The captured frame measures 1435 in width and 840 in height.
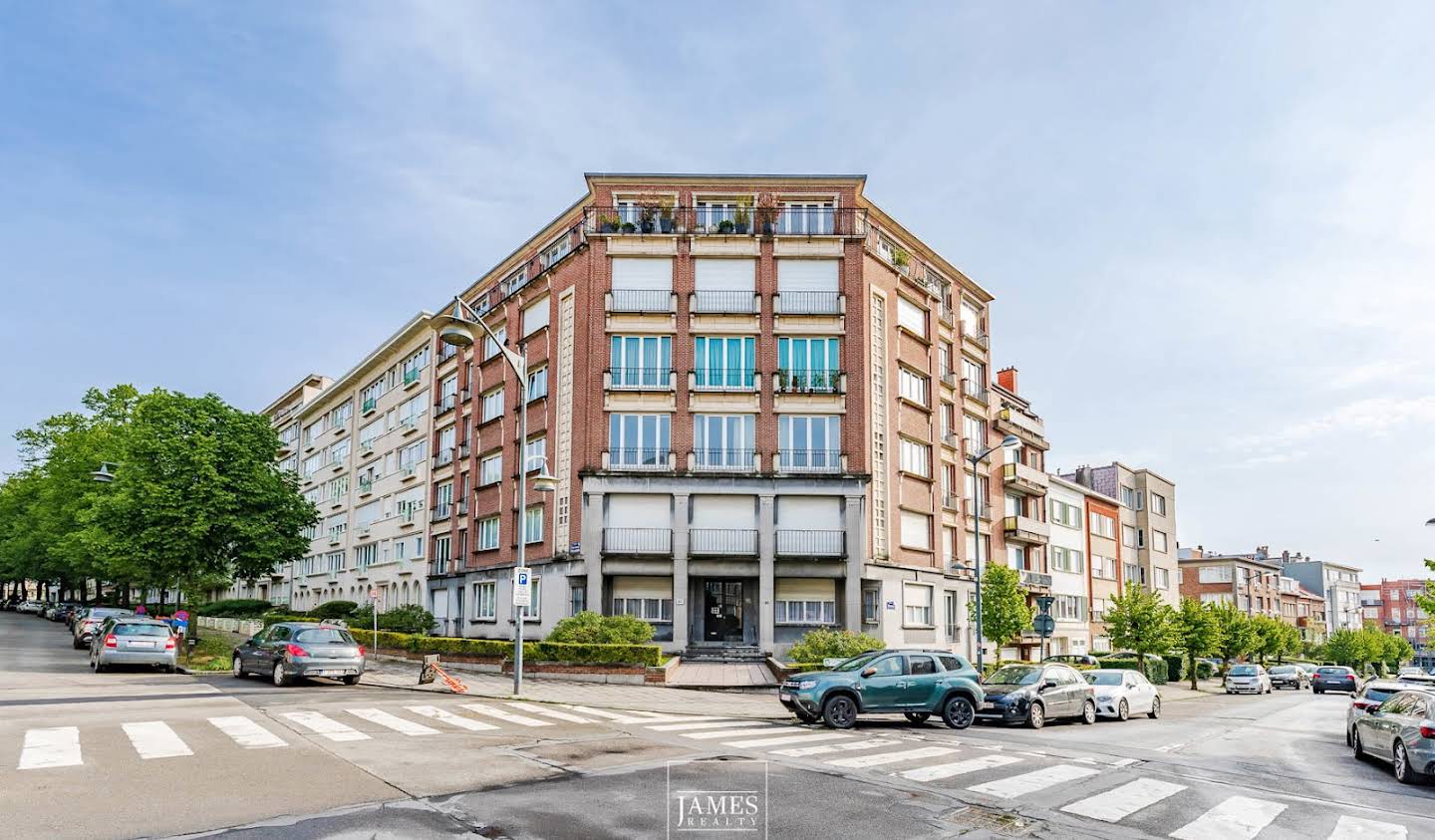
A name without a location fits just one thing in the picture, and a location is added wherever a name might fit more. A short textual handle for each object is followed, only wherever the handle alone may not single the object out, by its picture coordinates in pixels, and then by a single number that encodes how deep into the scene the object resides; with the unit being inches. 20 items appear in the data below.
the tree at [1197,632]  2010.3
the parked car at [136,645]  1039.0
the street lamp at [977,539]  1196.2
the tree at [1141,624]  1811.0
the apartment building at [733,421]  1362.0
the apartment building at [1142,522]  2647.6
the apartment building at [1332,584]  4795.8
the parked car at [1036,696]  820.0
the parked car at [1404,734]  550.0
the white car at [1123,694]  959.6
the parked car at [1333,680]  1966.0
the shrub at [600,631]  1147.3
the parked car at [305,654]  882.1
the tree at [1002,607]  1599.4
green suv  722.2
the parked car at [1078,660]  1772.6
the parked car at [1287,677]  2268.7
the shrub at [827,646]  1151.6
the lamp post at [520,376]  749.9
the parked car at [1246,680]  1911.9
